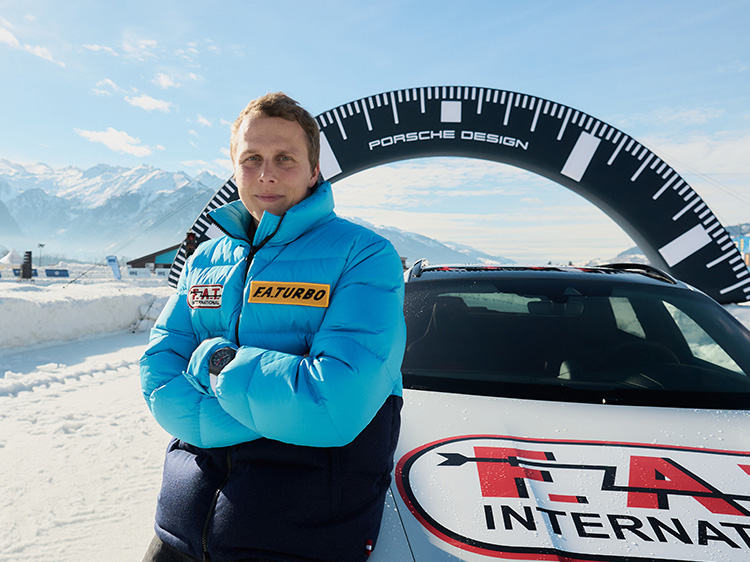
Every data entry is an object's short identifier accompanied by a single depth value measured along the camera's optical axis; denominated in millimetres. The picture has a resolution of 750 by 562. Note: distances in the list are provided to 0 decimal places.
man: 959
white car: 1030
